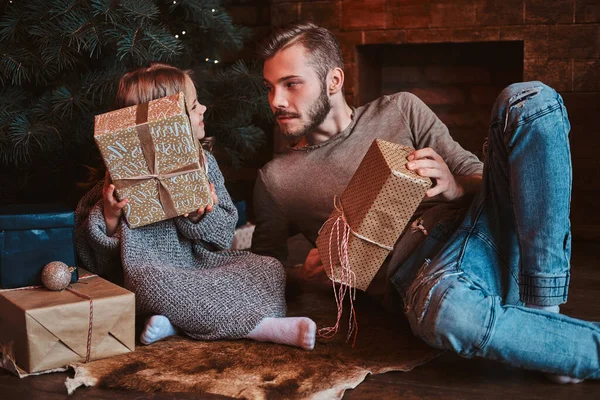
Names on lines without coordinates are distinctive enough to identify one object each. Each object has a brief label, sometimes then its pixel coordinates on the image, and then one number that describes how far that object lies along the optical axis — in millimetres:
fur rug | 1282
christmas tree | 1967
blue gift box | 1442
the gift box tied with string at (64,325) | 1339
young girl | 1519
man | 1234
